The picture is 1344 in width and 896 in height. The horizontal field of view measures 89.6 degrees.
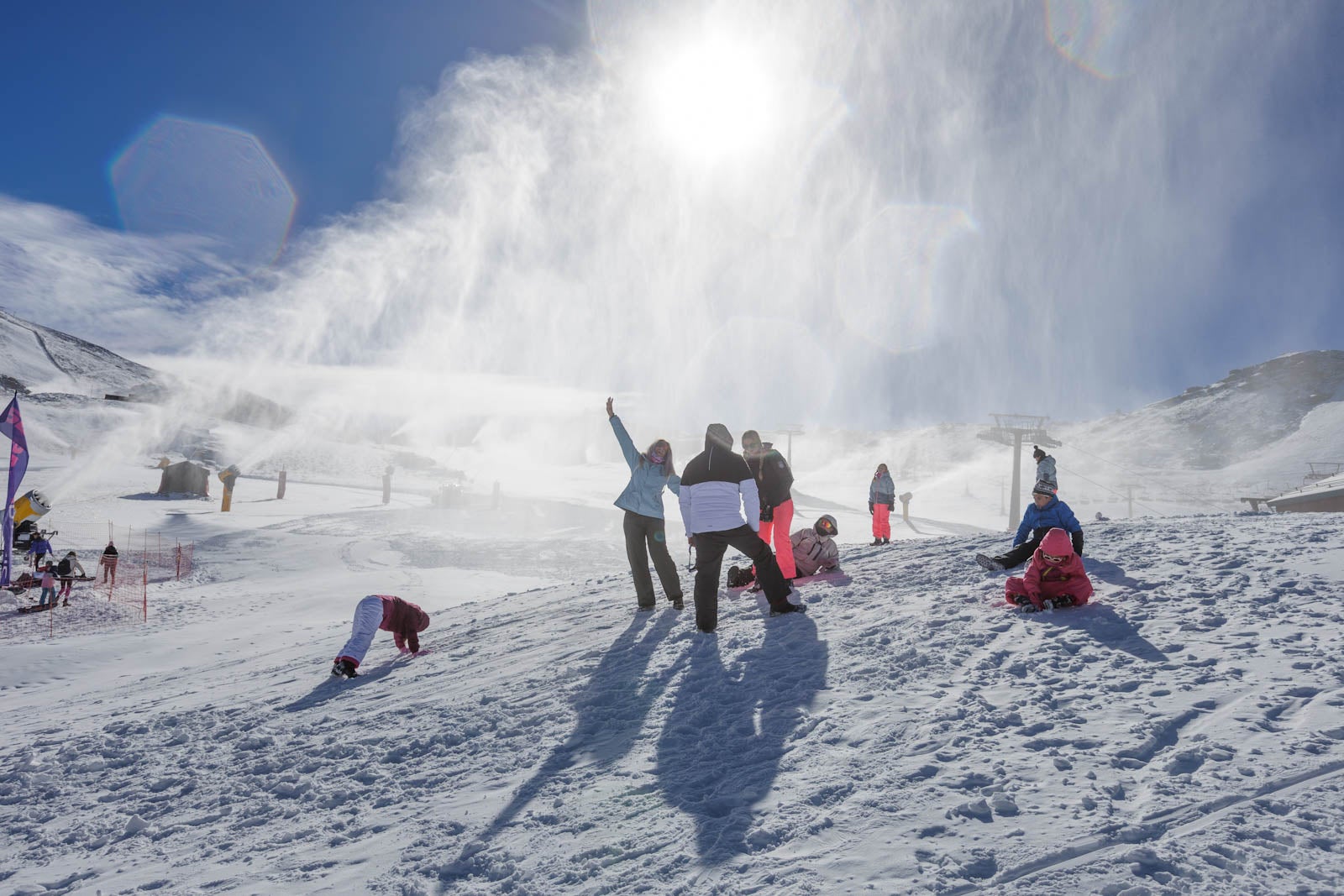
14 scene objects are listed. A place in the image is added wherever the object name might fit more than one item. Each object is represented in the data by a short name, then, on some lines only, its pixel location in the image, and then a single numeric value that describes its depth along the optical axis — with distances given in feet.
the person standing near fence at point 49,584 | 45.42
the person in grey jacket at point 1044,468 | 24.22
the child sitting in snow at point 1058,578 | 18.48
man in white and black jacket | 20.65
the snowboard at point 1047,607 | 18.57
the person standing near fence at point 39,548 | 50.15
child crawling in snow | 21.54
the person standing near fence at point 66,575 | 47.84
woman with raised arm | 24.03
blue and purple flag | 48.55
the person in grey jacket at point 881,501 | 41.24
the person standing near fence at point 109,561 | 53.83
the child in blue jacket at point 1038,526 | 22.54
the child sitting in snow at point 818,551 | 28.94
